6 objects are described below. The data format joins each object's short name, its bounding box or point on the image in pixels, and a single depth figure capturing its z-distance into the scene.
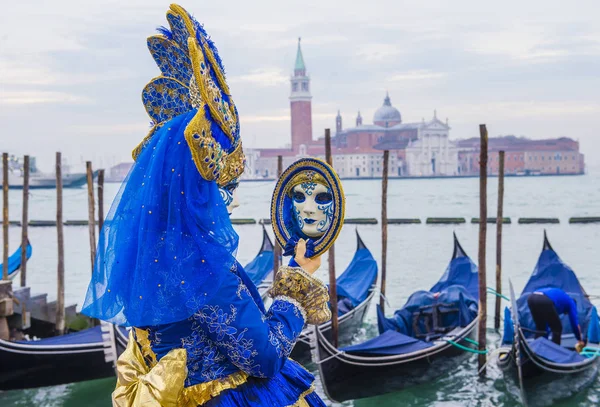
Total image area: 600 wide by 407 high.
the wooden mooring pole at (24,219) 7.13
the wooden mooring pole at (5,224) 7.15
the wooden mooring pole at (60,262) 5.91
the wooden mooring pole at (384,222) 6.90
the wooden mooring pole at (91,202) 6.54
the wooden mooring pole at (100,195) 6.85
